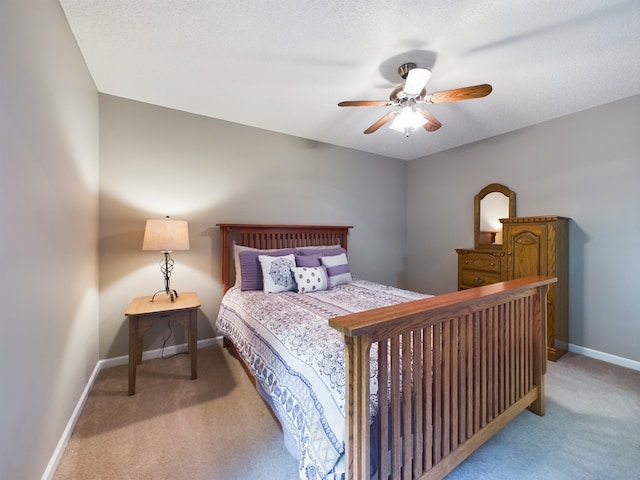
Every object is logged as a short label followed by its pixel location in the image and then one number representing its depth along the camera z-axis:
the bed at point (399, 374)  1.05
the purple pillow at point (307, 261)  2.91
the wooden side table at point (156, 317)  2.10
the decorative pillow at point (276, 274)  2.67
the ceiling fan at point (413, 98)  1.80
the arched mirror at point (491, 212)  3.48
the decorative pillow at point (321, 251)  3.12
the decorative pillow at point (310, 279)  2.70
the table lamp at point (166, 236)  2.35
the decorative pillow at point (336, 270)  2.96
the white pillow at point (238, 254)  2.83
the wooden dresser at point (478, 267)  3.25
